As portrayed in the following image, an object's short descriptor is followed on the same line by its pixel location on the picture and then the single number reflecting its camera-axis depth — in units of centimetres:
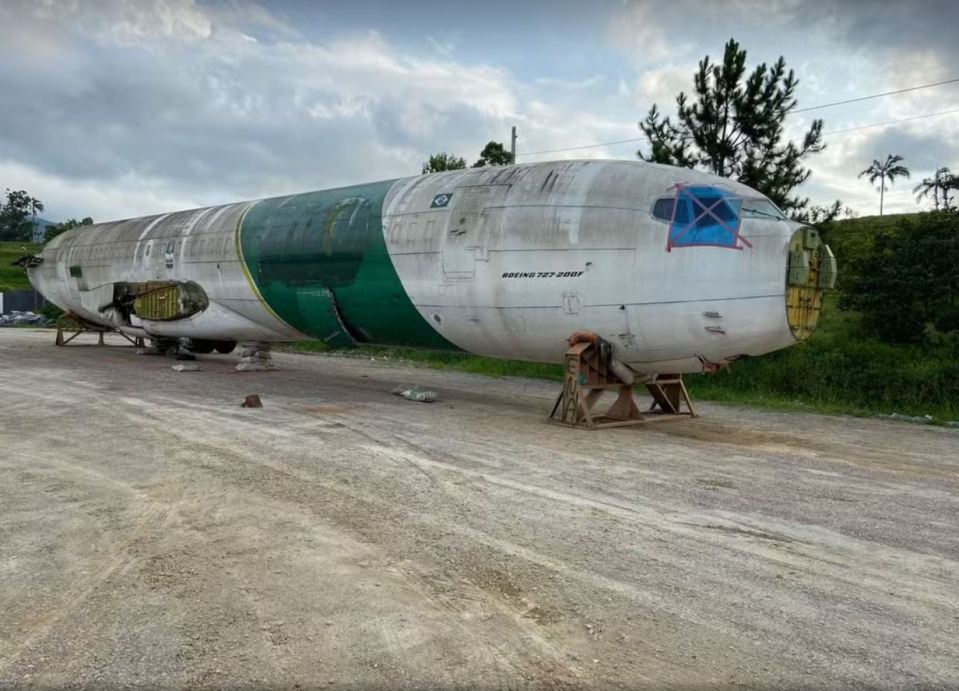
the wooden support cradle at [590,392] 1080
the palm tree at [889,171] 7281
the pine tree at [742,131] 1723
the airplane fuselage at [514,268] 988
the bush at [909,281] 1764
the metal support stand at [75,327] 2448
